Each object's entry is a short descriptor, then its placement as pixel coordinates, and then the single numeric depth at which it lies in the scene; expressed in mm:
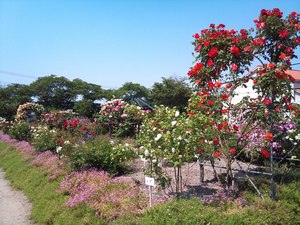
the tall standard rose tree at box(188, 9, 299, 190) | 4406
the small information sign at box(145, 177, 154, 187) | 4246
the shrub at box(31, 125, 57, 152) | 9953
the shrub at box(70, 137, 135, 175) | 6762
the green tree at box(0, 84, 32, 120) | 35625
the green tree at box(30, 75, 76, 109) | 44312
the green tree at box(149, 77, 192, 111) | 28297
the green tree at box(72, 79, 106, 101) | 45441
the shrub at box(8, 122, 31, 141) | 14580
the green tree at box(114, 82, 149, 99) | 48469
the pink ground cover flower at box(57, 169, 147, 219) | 4582
